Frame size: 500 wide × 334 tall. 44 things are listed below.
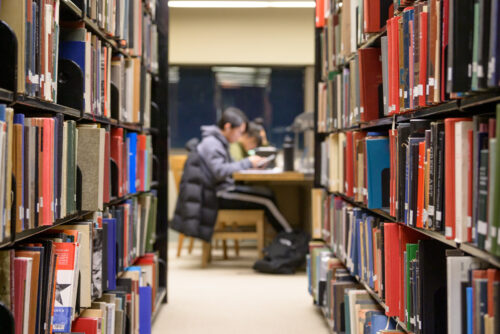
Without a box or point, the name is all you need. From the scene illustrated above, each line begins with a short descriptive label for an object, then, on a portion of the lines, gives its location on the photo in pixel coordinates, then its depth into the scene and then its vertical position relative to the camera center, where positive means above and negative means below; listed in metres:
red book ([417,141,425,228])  3.27 -0.05
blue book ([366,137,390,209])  3.81 -0.02
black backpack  6.39 -0.62
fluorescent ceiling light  8.35 +1.44
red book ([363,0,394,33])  3.85 +0.47
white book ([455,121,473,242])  2.99 -0.02
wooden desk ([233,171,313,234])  7.60 -0.29
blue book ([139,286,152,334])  4.41 -0.58
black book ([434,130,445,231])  3.13 -0.05
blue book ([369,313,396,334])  3.76 -0.49
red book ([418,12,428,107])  3.23 +0.24
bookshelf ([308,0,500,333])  2.93 +0.01
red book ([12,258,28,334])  3.11 -0.26
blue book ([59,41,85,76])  3.69 +0.33
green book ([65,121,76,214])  3.52 -0.01
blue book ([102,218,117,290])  3.97 -0.30
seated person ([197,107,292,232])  6.68 -0.15
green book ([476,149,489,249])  2.87 -0.07
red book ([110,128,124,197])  4.17 +0.04
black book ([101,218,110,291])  3.92 -0.31
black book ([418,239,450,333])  3.28 -0.30
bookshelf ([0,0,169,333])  3.12 +0.03
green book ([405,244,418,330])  3.41 -0.29
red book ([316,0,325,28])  5.21 +0.78
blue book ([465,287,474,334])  2.94 -0.27
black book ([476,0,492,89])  2.84 +0.21
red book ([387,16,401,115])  3.49 +0.28
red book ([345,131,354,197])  4.27 +0.00
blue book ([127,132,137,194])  4.50 +0.02
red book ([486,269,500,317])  2.84 -0.21
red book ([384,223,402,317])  3.57 -0.29
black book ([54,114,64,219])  3.38 +0.01
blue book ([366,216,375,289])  3.93 -0.28
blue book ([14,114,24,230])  3.12 +0.00
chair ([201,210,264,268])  6.70 -0.42
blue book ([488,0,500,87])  2.79 +0.19
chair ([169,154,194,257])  7.71 -0.02
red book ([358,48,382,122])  3.98 +0.28
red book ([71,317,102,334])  3.67 -0.47
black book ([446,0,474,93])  2.92 +0.22
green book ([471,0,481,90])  2.86 +0.20
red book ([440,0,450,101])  3.05 +0.25
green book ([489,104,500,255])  2.78 -0.06
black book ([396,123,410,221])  3.44 +0.01
